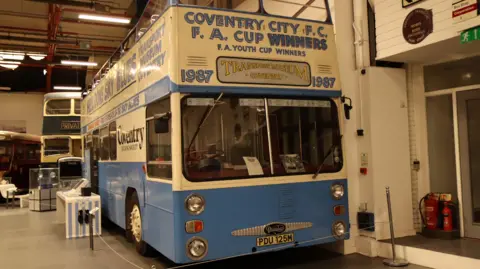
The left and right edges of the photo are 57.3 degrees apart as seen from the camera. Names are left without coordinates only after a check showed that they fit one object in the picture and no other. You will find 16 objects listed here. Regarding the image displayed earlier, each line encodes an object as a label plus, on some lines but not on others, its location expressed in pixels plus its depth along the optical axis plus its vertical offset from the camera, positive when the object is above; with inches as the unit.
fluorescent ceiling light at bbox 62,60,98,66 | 698.2 +154.2
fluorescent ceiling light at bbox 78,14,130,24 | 499.8 +161.5
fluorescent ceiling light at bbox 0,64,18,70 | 759.7 +166.4
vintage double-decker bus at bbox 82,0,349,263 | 202.4 +10.9
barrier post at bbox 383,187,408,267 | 238.8 -62.0
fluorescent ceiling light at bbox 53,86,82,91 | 909.6 +150.5
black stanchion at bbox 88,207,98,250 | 301.7 -42.8
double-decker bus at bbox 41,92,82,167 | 714.8 +53.7
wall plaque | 244.5 +69.9
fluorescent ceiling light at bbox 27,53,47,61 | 683.1 +164.7
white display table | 361.4 -46.0
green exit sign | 214.7 +54.9
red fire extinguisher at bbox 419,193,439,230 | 279.1 -40.7
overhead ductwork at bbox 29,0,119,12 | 518.7 +190.8
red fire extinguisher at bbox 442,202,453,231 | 273.6 -44.5
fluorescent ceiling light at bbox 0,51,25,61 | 654.7 +160.2
